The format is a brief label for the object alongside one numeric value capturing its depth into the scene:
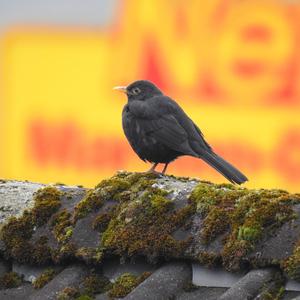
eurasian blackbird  16.05
